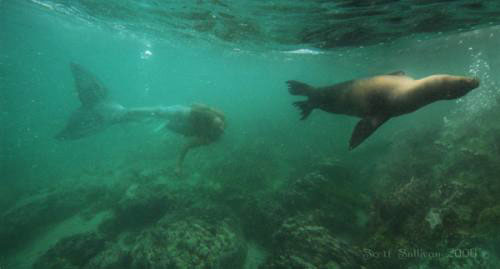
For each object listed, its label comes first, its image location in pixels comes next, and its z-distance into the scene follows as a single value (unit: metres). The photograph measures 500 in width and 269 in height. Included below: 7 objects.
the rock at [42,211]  11.84
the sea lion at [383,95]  3.09
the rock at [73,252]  8.87
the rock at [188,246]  6.76
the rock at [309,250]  5.68
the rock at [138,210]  10.91
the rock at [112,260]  8.18
